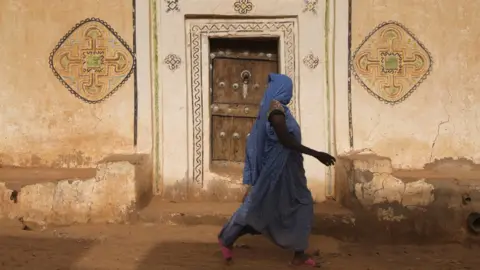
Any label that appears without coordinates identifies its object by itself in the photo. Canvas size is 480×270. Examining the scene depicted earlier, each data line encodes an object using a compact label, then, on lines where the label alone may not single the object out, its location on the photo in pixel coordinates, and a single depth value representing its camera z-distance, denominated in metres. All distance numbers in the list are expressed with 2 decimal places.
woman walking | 3.93
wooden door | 5.98
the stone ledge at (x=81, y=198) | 5.07
